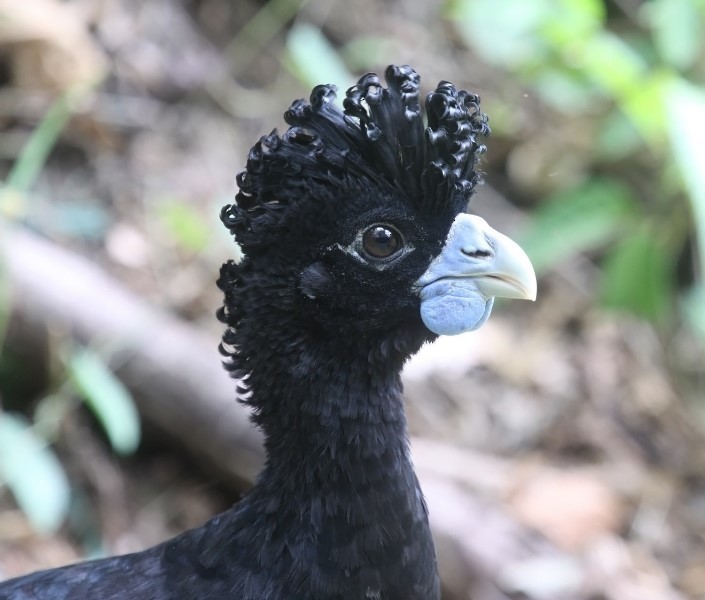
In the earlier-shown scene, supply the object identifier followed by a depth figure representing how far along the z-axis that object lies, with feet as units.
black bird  11.74
